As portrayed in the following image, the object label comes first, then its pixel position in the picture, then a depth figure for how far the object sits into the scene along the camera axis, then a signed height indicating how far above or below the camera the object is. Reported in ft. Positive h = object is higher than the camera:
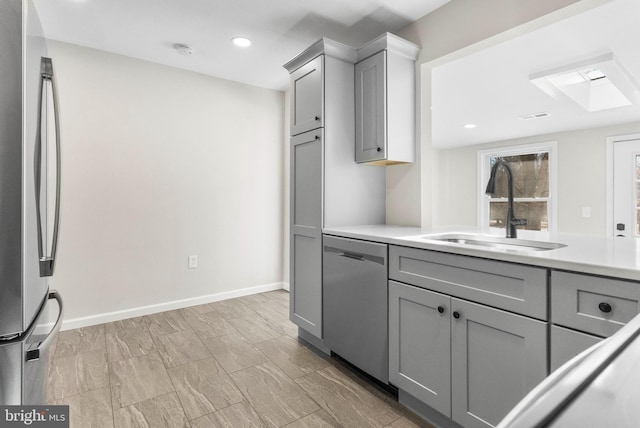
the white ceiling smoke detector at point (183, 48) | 9.26 +4.57
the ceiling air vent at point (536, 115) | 13.28 +3.85
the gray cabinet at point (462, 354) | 4.05 -1.99
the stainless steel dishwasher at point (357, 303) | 5.99 -1.83
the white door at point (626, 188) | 13.85 +0.91
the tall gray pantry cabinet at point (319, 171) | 7.69 +0.96
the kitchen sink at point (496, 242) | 5.27 -0.55
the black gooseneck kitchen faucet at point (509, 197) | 5.80 +0.23
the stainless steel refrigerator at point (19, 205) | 2.95 +0.06
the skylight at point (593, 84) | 8.73 +3.74
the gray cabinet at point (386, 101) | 7.44 +2.54
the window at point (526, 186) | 16.98 +1.30
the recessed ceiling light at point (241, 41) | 8.93 +4.61
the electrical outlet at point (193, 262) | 10.97 -1.70
